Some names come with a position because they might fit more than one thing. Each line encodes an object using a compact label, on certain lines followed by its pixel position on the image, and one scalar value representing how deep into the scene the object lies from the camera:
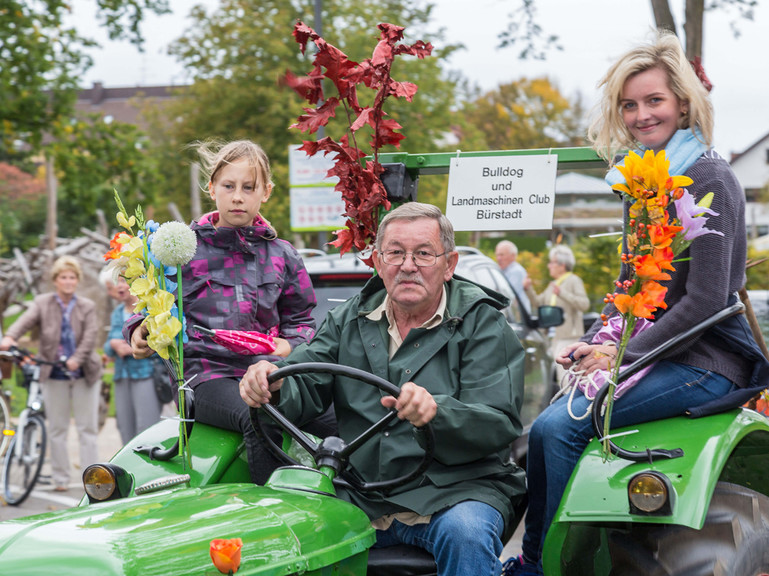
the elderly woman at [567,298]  11.03
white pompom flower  3.37
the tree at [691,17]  9.37
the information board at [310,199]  13.35
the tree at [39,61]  13.79
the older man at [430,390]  3.15
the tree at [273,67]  23.47
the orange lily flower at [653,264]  2.98
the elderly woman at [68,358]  9.09
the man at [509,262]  11.14
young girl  4.14
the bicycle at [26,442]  8.56
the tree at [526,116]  45.88
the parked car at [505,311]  6.07
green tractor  2.40
